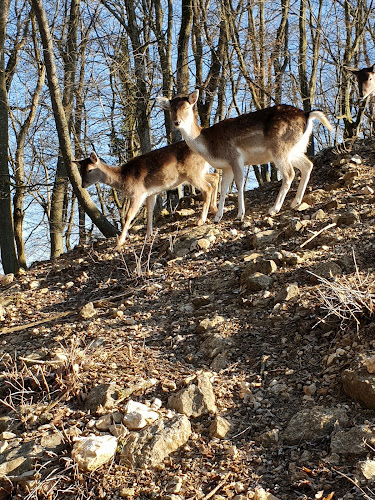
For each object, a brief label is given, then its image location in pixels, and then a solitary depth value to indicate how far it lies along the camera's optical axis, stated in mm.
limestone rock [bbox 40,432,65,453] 3514
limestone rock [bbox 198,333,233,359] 4410
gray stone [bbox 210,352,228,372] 4223
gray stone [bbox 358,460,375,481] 2863
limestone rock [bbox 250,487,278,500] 2908
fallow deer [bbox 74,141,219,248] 8672
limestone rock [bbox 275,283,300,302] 4914
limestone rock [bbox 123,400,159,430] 3600
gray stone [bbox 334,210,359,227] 6367
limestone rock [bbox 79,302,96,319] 5500
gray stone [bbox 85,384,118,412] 3832
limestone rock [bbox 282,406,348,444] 3340
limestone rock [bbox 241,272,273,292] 5259
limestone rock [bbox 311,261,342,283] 5098
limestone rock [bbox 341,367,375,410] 3398
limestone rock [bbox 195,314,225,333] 4796
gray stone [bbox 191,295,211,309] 5379
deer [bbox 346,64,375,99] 9000
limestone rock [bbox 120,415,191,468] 3352
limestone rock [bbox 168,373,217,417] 3725
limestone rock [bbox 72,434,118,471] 3287
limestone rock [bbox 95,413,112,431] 3643
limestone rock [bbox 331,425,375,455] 3062
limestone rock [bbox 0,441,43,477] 3357
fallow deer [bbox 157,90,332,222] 7770
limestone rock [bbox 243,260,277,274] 5484
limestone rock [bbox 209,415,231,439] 3498
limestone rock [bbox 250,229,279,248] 6480
